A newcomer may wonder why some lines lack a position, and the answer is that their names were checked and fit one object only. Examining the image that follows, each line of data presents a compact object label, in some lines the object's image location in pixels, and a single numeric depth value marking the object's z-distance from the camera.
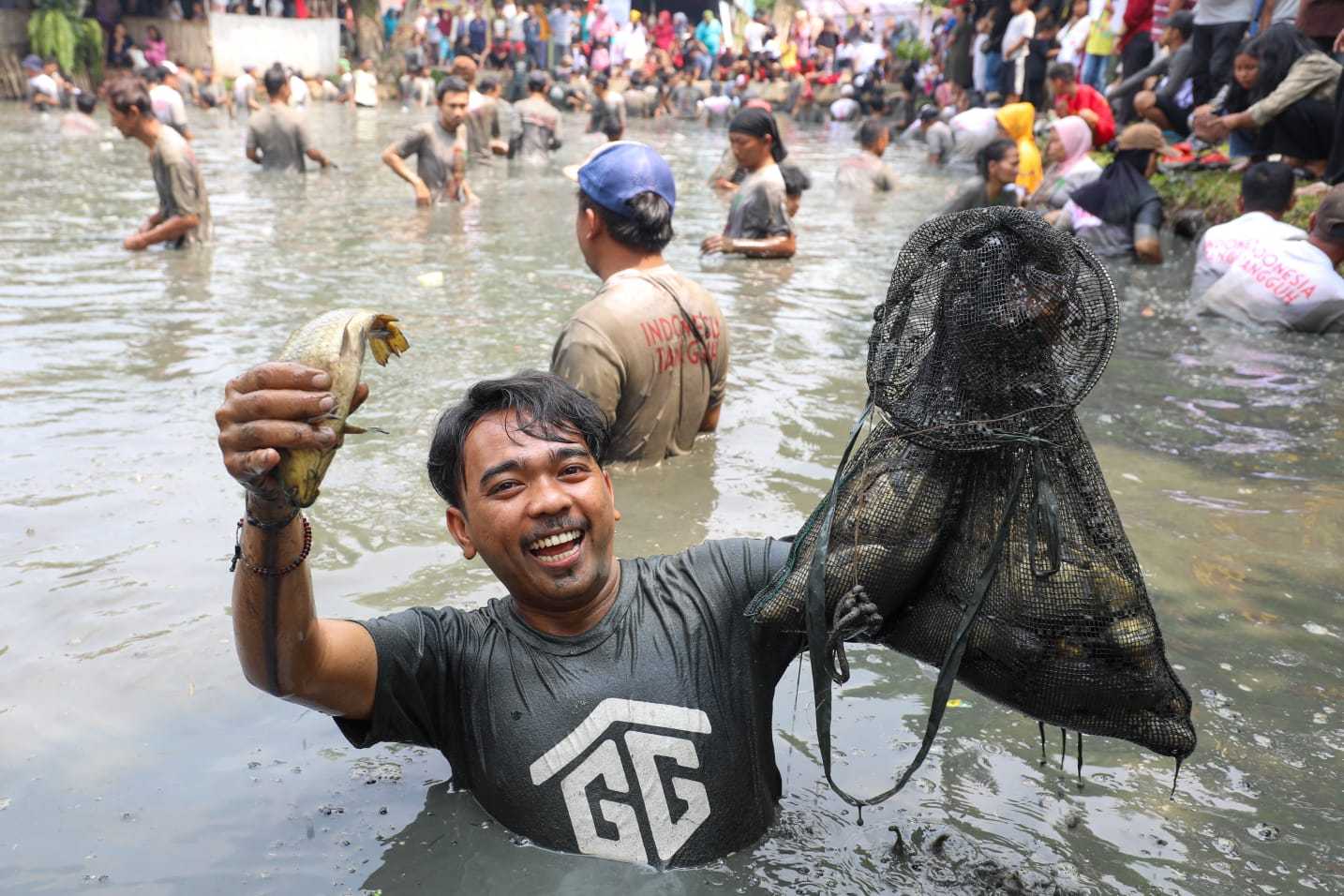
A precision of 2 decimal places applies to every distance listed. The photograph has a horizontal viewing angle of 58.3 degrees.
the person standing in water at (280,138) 13.70
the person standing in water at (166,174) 8.55
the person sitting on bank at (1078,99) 12.52
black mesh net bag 2.03
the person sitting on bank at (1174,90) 12.17
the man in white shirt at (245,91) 24.29
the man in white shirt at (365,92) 28.45
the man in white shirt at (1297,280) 7.76
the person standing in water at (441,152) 11.72
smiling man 2.54
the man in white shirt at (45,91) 23.44
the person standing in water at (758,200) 8.32
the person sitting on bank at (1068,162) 11.36
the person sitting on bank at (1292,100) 9.43
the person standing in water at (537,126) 15.63
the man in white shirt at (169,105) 18.42
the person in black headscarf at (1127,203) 10.20
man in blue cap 4.32
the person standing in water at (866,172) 14.51
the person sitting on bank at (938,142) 19.42
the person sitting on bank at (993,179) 8.55
